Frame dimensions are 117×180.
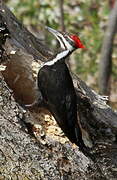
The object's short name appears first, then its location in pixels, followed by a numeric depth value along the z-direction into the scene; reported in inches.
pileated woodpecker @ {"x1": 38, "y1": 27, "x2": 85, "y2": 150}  307.1
